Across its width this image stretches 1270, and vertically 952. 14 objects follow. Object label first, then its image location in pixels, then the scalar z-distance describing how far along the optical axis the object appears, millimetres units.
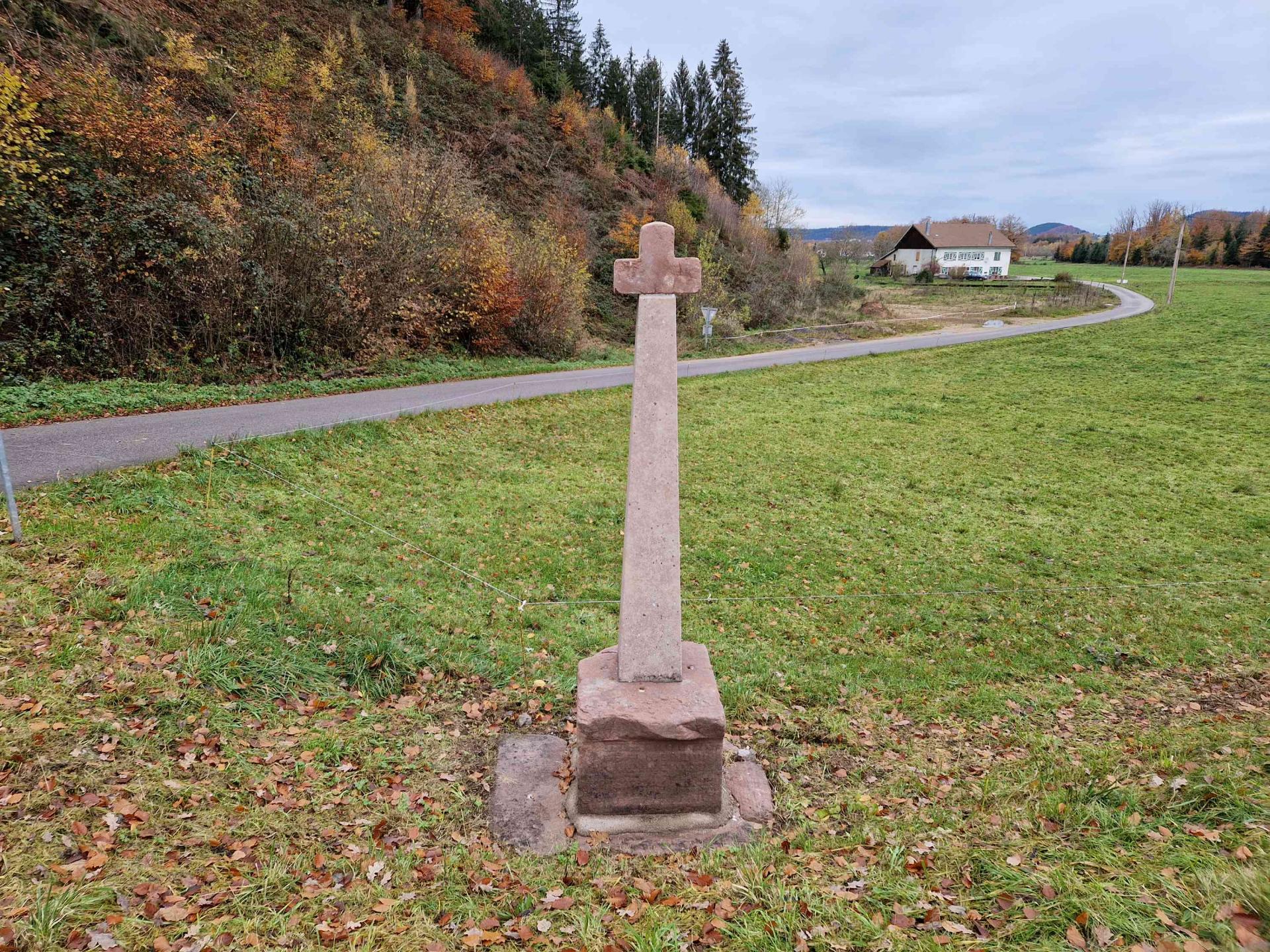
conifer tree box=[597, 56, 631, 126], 54188
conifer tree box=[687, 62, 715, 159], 59875
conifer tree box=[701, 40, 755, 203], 53438
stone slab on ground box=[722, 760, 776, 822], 4461
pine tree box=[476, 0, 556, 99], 43094
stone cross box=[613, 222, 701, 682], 4141
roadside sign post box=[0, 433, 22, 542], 6084
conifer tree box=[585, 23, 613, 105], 54750
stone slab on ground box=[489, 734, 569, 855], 4191
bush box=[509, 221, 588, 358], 22781
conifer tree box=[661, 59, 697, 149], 60594
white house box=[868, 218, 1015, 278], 79562
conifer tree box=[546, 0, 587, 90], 51219
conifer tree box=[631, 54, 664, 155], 56906
